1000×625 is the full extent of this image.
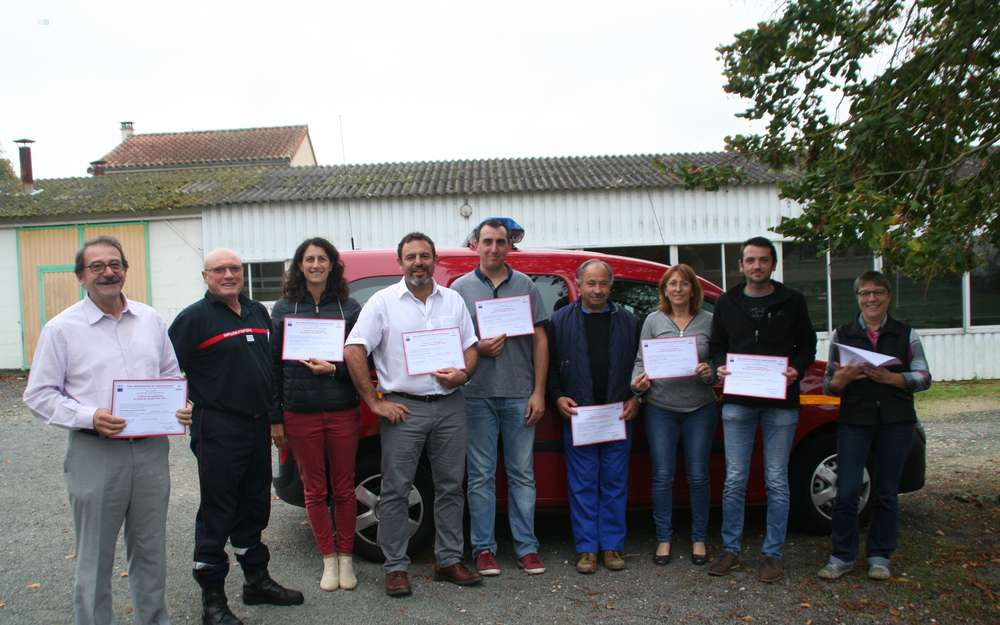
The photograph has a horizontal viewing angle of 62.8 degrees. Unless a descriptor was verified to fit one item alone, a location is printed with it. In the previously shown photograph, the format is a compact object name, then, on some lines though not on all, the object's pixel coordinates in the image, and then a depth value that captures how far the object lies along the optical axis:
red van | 5.12
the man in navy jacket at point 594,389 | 4.96
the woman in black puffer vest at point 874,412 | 4.65
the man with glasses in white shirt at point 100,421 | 3.56
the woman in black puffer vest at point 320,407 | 4.55
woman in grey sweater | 4.92
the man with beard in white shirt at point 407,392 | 4.56
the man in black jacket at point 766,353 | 4.77
